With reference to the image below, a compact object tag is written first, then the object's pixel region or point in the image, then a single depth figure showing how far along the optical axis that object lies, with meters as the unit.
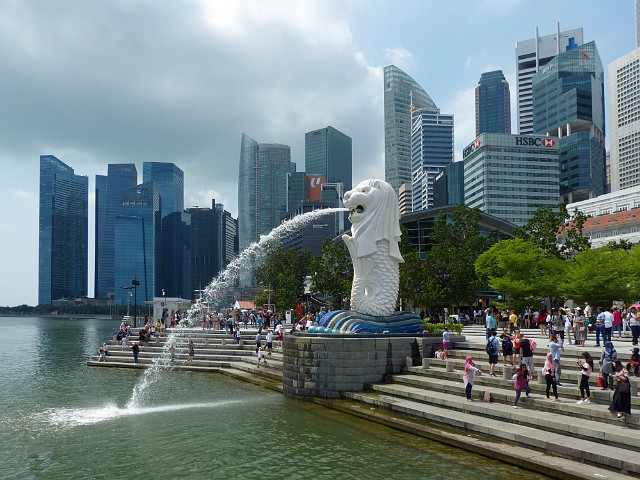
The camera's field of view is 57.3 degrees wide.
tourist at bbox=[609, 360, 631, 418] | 13.69
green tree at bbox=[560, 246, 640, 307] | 32.56
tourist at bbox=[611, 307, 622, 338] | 25.16
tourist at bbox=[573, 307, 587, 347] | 22.89
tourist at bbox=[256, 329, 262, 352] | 31.91
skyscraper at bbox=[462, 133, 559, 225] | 132.88
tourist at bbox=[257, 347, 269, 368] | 30.16
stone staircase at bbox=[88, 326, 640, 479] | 12.70
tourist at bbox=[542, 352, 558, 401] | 15.97
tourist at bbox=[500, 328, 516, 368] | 19.77
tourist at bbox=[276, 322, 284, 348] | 33.23
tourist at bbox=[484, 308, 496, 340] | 23.57
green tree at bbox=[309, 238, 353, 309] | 52.91
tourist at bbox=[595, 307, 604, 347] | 22.28
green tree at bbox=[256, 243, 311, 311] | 57.28
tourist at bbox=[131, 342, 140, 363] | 34.44
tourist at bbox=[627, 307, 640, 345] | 22.01
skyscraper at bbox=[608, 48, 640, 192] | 179.38
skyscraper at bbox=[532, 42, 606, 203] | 163.00
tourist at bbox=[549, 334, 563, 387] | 16.50
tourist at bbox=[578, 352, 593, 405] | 15.20
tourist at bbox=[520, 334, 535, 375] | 18.06
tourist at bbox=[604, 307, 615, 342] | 21.34
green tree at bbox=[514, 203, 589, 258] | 41.59
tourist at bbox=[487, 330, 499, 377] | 19.19
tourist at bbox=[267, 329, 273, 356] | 32.00
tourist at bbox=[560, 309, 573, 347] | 24.11
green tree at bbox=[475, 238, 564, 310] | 36.91
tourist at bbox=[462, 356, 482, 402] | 17.53
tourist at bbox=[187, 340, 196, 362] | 33.72
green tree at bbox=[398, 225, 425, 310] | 45.69
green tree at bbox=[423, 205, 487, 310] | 45.03
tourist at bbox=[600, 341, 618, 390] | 15.73
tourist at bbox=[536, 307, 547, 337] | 28.48
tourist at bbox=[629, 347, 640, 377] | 16.38
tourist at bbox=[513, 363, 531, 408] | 16.08
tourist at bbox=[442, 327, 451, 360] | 23.16
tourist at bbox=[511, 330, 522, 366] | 18.98
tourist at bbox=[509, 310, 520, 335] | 25.41
